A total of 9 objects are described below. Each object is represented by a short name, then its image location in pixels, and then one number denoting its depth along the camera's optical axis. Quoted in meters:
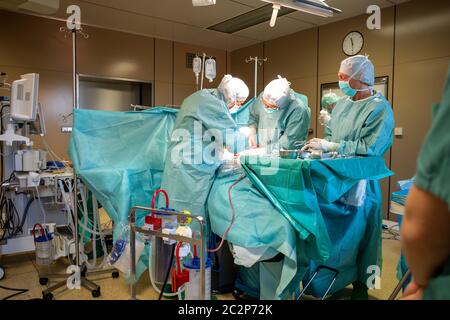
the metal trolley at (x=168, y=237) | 1.41
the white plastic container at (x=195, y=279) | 1.63
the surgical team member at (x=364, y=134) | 2.18
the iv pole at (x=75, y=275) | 2.24
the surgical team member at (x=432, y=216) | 0.55
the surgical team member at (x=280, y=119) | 2.65
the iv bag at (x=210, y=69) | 3.29
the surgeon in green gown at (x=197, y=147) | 2.17
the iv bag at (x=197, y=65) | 3.31
